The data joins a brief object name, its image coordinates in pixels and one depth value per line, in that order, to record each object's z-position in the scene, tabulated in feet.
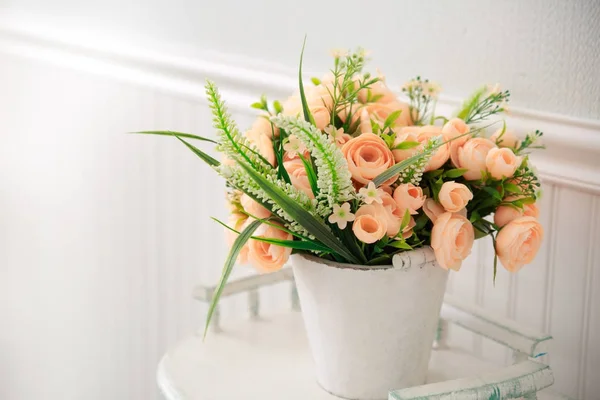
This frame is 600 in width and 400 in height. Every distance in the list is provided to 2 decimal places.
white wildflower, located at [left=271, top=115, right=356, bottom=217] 2.52
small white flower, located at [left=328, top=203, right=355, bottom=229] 2.63
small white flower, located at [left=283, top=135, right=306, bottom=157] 2.68
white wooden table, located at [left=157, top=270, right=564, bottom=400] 2.84
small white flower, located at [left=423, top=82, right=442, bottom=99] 3.14
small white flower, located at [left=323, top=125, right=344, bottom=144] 2.86
